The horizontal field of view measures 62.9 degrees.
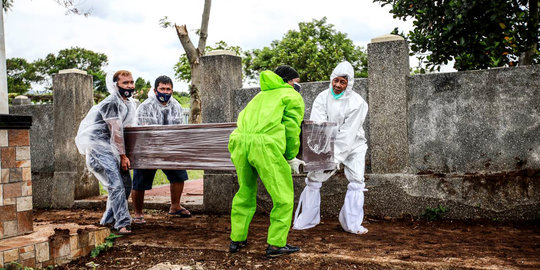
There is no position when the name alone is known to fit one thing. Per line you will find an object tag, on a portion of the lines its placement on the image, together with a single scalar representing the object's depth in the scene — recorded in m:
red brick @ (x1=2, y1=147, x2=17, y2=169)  3.91
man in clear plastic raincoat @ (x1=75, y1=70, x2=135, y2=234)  4.86
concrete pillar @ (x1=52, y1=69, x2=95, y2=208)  7.00
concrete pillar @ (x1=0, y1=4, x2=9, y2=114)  4.00
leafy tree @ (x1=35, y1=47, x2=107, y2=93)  52.59
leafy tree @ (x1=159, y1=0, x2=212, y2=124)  12.80
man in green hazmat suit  3.68
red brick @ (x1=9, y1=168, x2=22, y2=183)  3.96
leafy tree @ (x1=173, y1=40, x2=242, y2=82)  23.42
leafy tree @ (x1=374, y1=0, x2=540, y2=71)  5.89
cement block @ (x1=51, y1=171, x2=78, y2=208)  7.01
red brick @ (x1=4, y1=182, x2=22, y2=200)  3.91
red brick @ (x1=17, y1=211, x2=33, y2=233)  3.99
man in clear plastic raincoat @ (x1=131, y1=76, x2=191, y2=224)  5.51
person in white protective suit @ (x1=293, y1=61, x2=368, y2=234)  4.80
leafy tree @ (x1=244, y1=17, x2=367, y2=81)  30.72
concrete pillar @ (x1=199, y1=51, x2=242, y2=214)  6.14
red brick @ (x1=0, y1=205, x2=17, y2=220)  3.86
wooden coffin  4.17
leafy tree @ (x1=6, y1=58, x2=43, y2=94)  48.66
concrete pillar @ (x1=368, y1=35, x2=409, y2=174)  5.44
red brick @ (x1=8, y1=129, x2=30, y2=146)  3.99
